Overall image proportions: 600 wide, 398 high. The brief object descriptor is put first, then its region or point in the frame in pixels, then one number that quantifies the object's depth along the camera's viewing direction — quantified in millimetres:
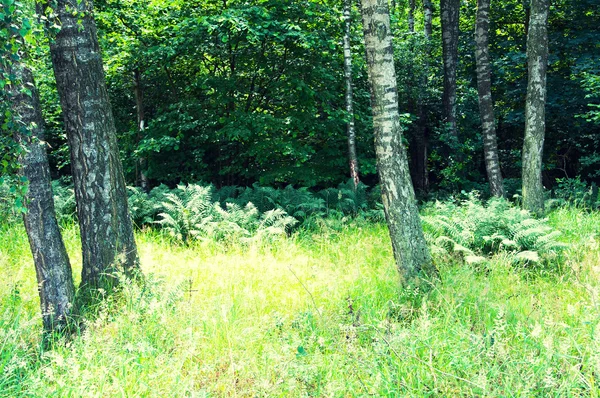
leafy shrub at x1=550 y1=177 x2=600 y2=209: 10893
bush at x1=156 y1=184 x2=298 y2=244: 7516
